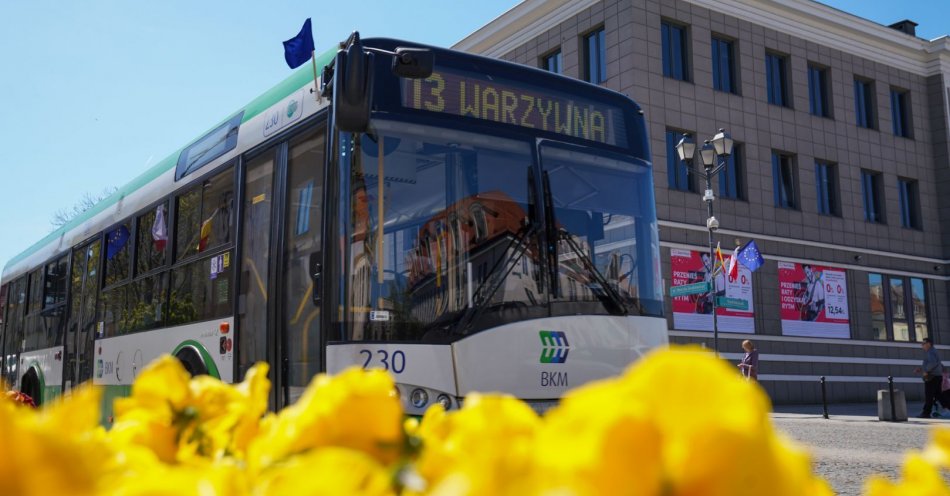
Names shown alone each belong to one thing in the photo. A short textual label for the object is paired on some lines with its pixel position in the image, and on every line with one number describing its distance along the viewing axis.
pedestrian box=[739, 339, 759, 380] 19.59
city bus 5.56
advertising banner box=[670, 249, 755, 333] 25.23
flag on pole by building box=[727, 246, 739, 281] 20.89
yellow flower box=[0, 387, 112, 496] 0.50
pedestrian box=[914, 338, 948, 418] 19.88
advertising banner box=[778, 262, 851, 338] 27.89
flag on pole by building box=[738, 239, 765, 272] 20.94
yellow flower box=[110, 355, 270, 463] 1.05
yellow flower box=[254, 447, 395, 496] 0.53
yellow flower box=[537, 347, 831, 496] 0.49
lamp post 19.53
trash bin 18.39
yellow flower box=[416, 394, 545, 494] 0.51
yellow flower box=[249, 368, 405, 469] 0.78
